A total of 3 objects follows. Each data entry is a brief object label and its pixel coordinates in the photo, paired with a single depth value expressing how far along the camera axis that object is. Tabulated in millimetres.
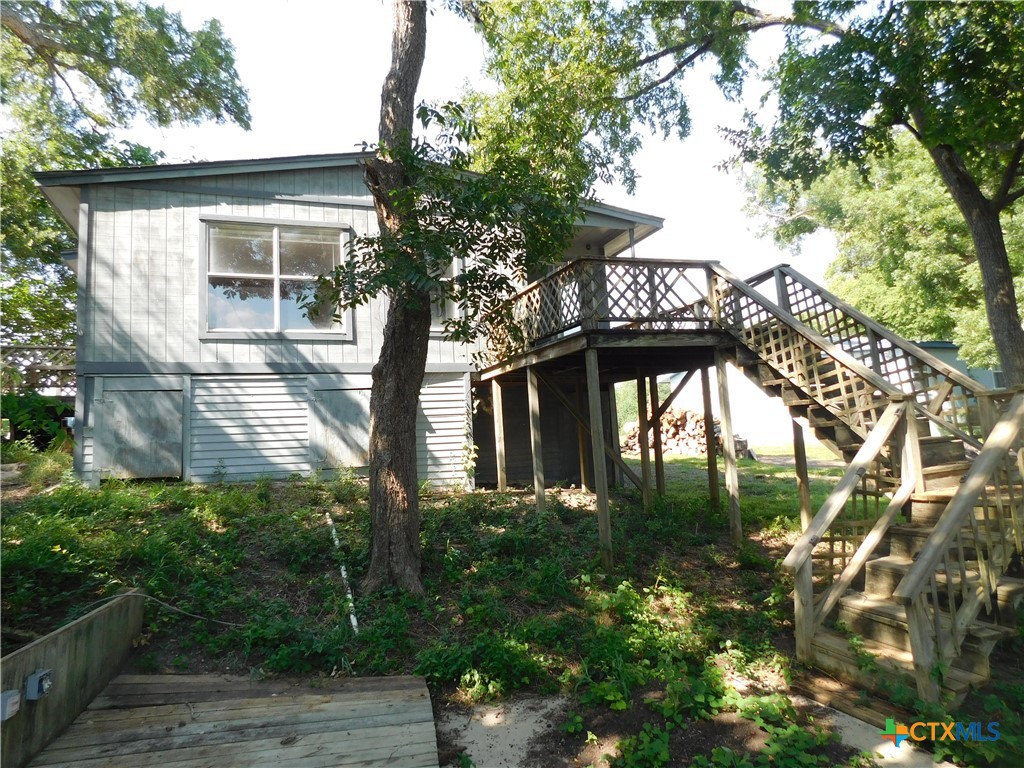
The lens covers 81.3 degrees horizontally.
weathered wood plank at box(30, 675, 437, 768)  3736
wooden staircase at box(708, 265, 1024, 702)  4383
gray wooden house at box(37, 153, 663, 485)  9250
